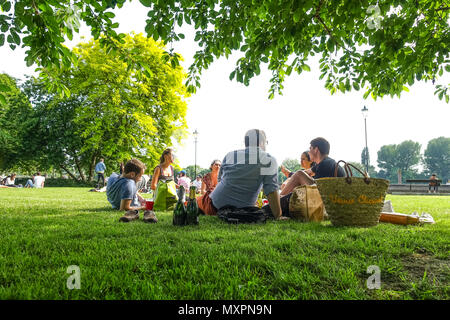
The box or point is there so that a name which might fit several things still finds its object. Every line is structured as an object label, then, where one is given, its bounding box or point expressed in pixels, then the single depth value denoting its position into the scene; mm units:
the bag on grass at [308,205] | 4305
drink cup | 5367
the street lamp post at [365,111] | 21359
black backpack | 4047
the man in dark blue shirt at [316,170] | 4695
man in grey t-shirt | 4270
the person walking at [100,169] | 18969
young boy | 5148
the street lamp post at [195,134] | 26797
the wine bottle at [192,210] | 3814
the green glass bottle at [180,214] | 3773
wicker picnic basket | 3643
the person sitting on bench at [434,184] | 25312
